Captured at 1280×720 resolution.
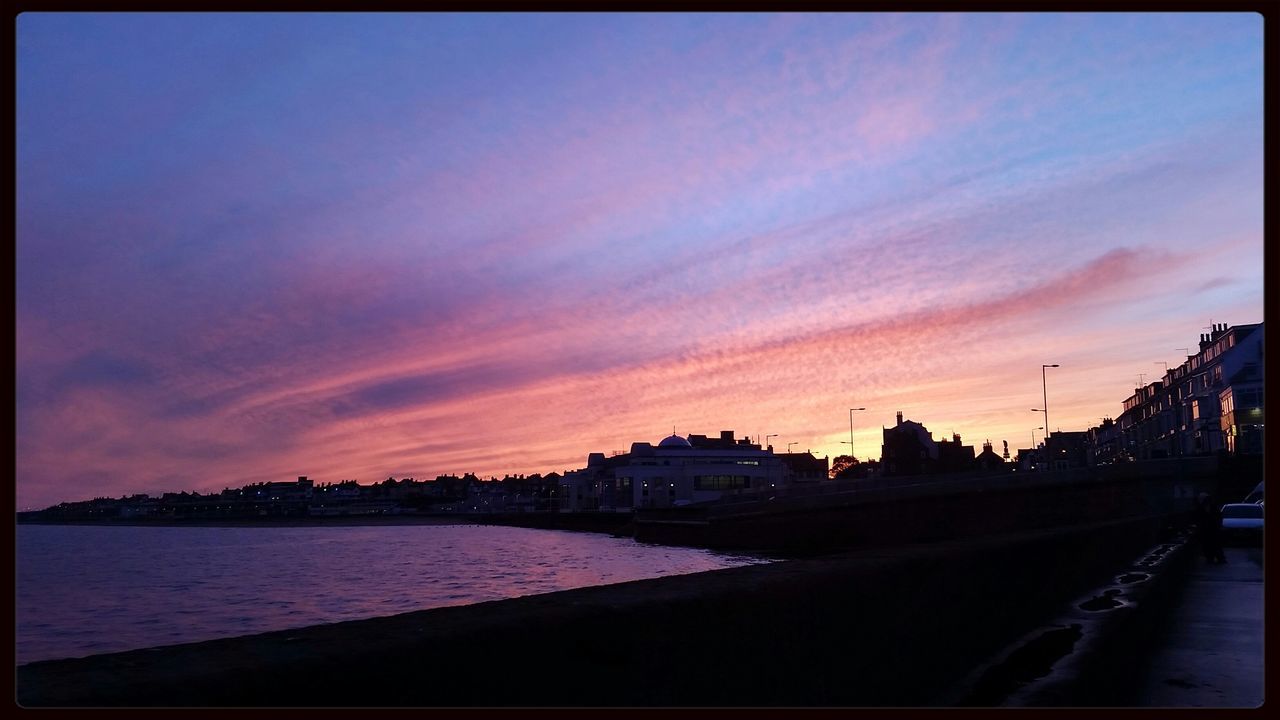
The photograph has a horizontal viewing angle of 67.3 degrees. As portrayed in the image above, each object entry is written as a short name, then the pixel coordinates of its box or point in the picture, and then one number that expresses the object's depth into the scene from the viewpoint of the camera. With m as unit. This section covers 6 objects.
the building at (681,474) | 163.38
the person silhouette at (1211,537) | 28.14
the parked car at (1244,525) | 38.91
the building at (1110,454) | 187.75
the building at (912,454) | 171.88
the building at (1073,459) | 142.70
